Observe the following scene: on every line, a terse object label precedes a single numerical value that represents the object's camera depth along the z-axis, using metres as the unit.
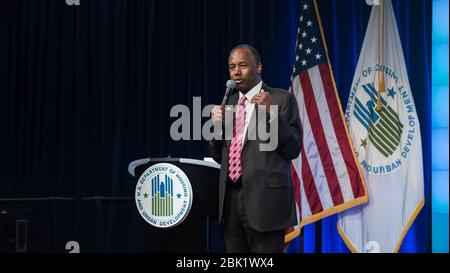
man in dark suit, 5.19
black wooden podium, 6.68
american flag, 9.41
